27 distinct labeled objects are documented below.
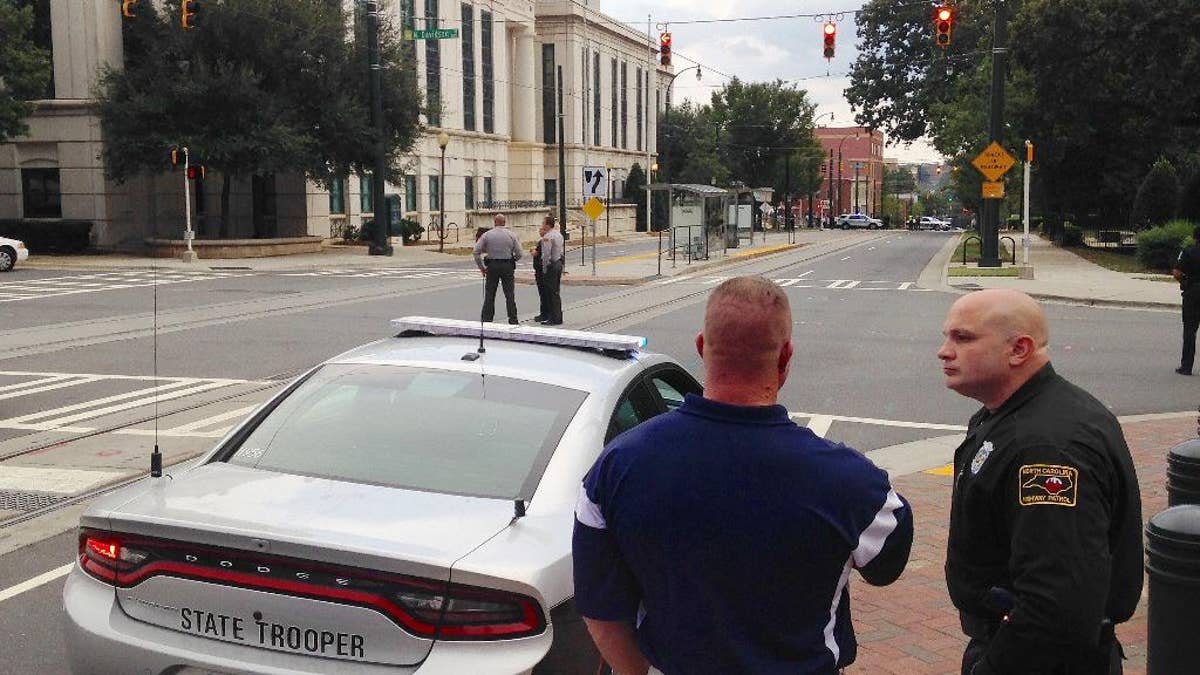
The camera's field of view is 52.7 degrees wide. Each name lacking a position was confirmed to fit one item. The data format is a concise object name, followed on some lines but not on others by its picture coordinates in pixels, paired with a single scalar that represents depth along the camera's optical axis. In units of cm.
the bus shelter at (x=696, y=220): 4125
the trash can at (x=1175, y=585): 375
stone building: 4275
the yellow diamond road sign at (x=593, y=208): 3278
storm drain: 794
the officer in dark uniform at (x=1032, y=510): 266
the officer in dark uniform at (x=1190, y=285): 1339
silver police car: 343
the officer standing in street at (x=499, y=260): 1844
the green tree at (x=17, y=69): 3656
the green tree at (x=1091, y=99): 3612
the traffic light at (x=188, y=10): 2494
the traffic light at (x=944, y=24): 2498
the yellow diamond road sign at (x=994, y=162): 3006
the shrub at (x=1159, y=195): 4109
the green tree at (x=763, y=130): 9750
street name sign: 3528
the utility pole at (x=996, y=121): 3162
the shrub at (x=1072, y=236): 5003
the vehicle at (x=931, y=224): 11294
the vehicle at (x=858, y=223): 10662
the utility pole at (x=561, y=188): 4909
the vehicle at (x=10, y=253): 3297
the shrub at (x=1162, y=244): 3272
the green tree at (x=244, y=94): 4003
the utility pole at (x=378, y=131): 4341
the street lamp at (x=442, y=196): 4897
